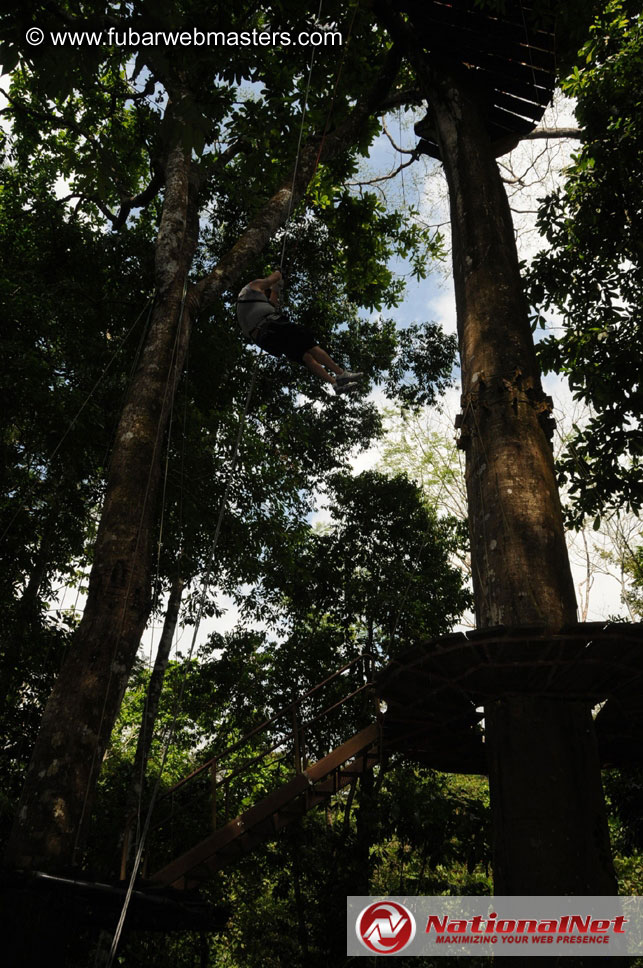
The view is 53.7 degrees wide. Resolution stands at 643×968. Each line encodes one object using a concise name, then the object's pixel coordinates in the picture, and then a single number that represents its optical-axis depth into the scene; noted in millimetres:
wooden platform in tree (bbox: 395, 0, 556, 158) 6398
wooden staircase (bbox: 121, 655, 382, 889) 6129
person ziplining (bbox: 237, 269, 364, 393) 6145
